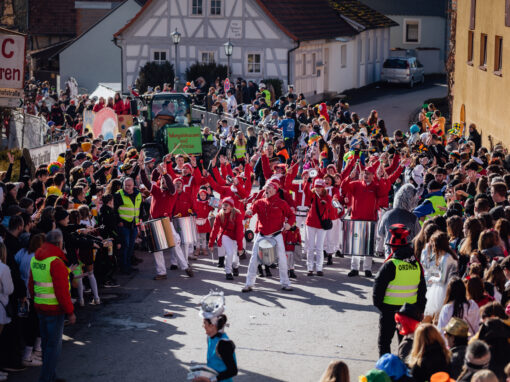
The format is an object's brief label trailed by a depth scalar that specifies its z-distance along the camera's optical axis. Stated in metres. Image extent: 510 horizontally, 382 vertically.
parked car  48.84
